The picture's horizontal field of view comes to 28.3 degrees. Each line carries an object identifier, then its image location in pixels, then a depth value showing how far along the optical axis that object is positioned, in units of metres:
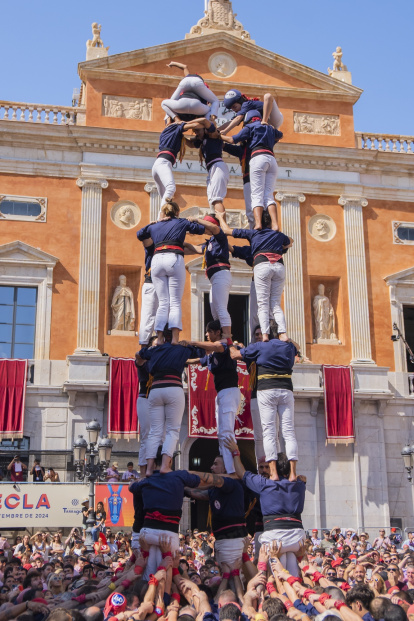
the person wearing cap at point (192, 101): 13.80
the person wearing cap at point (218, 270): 12.65
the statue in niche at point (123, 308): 26.44
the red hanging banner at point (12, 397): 24.38
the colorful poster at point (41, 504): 19.30
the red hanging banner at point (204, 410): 25.14
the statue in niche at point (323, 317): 27.86
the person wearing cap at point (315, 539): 19.66
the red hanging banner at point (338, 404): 26.23
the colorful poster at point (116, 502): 20.22
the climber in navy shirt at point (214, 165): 13.79
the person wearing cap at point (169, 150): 13.34
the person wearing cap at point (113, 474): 21.57
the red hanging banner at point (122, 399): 24.75
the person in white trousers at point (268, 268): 12.28
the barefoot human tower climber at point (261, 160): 13.23
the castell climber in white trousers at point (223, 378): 11.74
